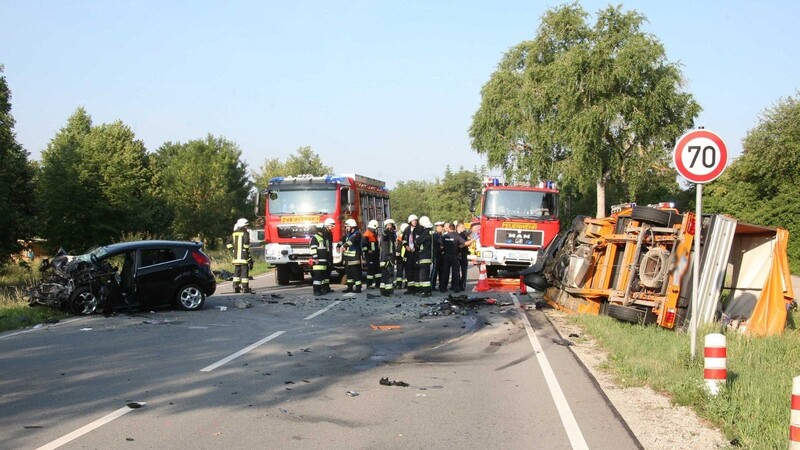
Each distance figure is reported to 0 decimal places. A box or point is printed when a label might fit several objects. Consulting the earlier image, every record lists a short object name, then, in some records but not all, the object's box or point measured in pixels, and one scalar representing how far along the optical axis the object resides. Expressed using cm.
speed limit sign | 927
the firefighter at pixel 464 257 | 2168
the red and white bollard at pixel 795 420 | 516
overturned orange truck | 1226
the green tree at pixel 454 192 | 10075
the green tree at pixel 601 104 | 3525
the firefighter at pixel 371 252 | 2050
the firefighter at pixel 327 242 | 1942
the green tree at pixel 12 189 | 3675
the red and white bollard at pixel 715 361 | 727
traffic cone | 2155
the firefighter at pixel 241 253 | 1920
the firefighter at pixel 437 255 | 2070
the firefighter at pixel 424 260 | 1920
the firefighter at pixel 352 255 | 1922
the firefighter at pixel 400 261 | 2123
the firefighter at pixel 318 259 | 1894
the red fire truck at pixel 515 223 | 2362
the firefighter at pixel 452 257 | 2047
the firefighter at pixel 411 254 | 2009
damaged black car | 1445
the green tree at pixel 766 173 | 3092
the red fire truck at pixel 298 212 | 2236
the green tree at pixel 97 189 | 4884
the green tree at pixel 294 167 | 8444
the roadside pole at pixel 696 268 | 906
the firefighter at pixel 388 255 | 1925
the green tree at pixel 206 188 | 6519
